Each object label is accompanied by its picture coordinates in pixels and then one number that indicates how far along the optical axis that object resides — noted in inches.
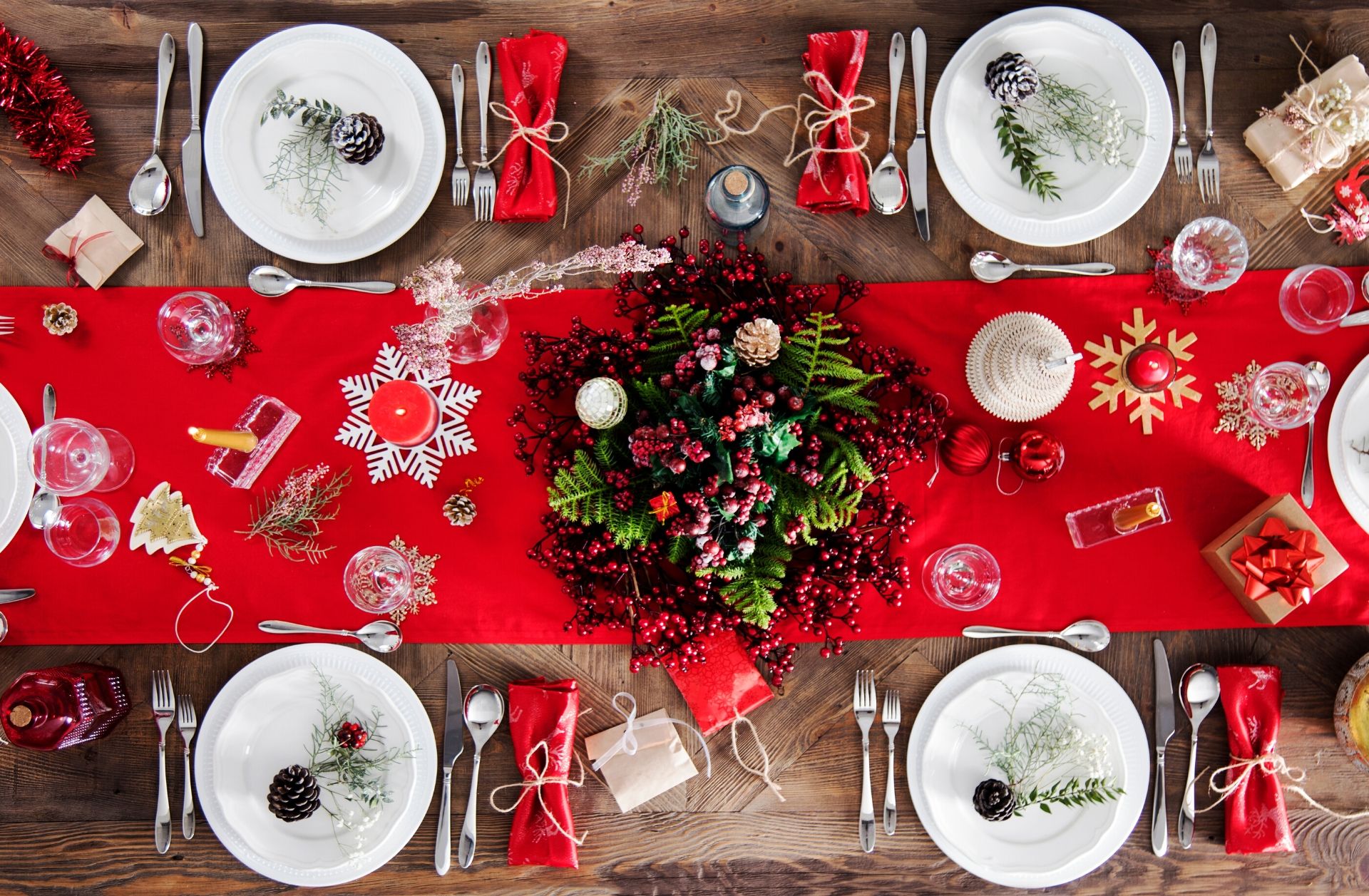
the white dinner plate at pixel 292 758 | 64.2
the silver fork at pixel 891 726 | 64.7
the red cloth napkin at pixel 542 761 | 64.2
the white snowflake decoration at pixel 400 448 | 64.5
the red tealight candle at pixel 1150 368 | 59.6
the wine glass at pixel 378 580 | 63.5
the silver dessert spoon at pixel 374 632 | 64.1
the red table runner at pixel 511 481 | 64.2
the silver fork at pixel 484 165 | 65.3
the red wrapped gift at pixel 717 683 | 64.7
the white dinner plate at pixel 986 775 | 63.6
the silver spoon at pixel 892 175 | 64.7
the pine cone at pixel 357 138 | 61.2
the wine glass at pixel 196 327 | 63.9
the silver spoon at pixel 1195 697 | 64.2
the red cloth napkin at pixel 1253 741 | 63.8
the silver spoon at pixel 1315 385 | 62.2
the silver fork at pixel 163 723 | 65.4
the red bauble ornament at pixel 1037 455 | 61.3
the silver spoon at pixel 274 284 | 64.4
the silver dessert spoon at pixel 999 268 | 63.5
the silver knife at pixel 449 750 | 65.1
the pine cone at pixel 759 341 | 52.3
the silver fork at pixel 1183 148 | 64.6
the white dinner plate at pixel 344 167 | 64.4
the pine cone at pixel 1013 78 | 60.4
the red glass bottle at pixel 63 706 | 59.2
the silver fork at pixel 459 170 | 65.6
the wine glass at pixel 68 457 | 62.3
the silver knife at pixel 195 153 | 65.9
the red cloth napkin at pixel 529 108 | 64.2
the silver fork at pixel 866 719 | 64.9
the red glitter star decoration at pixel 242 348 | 65.3
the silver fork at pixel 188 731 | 65.6
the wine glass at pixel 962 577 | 63.4
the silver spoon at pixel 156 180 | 65.8
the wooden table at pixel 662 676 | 65.5
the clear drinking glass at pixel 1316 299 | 63.3
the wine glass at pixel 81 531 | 64.4
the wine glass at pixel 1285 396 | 62.2
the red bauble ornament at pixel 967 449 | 61.9
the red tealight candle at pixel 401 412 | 61.3
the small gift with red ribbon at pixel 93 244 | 65.8
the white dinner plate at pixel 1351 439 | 63.0
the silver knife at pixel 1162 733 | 64.4
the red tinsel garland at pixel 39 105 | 64.8
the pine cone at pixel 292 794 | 61.0
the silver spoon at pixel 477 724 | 65.1
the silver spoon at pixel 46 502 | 64.1
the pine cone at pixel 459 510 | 63.9
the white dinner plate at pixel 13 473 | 64.2
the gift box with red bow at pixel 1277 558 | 59.6
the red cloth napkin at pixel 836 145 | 63.3
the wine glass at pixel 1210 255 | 62.7
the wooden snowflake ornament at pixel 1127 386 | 64.1
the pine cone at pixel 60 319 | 65.0
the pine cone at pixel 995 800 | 61.0
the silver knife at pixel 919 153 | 64.6
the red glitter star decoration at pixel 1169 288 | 63.9
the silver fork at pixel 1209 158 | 64.4
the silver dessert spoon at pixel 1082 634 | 63.6
